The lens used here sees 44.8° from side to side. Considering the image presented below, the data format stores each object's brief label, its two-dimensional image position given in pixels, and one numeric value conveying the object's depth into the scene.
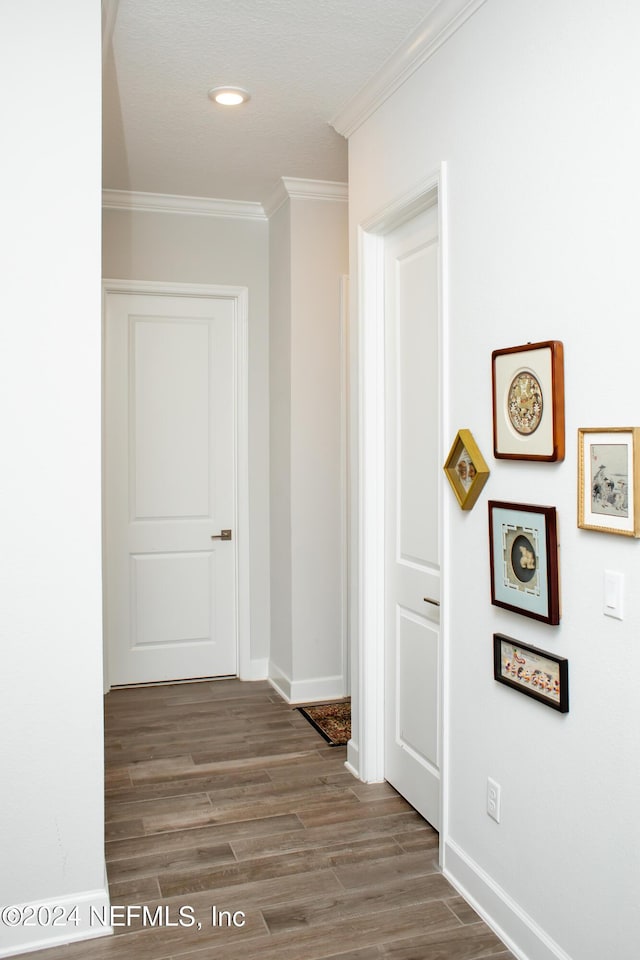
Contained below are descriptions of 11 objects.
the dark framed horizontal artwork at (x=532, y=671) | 1.87
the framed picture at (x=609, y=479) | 1.62
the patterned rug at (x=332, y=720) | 3.61
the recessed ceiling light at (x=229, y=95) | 3.00
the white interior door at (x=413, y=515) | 2.73
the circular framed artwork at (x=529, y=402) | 1.86
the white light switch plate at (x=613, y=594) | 1.68
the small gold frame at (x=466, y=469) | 2.24
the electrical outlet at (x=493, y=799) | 2.18
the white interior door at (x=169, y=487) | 4.39
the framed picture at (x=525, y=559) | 1.90
